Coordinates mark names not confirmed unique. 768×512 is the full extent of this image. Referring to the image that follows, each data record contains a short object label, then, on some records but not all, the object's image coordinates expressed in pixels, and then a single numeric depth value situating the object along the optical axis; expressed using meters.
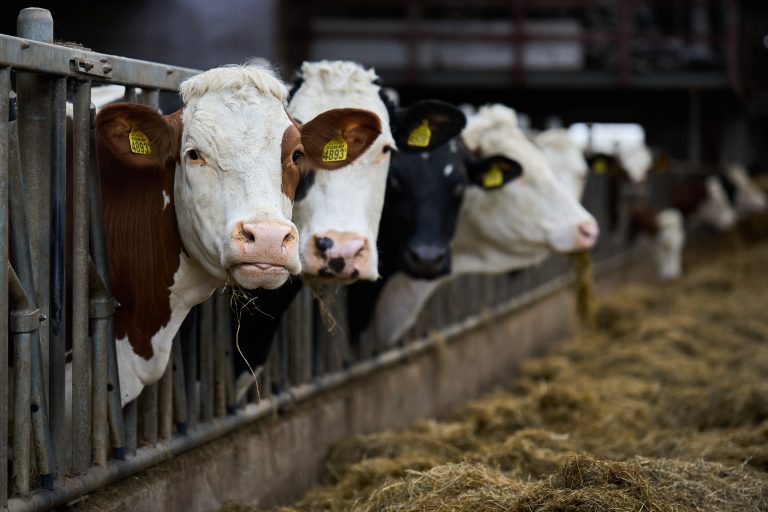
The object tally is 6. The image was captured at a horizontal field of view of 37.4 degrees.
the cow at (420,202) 5.56
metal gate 3.42
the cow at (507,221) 6.72
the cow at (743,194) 20.27
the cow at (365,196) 4.43
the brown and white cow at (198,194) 3.52
